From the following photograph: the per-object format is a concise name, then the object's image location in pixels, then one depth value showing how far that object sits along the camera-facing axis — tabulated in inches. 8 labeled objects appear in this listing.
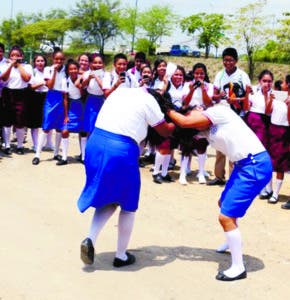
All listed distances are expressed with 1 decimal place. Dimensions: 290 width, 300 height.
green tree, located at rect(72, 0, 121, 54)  2079.2
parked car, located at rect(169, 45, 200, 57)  1926.7
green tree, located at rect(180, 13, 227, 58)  1700.3
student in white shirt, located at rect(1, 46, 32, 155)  356.8
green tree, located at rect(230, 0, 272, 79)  1384.1
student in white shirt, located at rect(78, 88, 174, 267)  163.9
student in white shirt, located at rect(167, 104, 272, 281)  166.7
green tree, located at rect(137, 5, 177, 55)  1985.7
